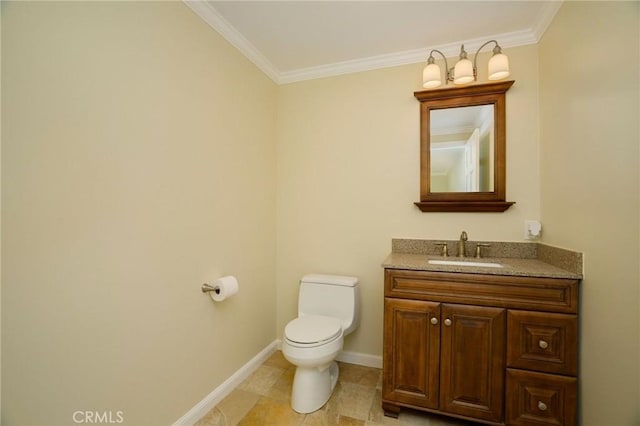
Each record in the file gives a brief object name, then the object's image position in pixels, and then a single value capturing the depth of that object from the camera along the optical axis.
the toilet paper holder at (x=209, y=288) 1.63
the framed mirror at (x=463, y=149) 1.91
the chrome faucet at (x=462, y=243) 1.92
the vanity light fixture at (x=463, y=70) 1.76
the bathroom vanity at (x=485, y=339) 1.36
